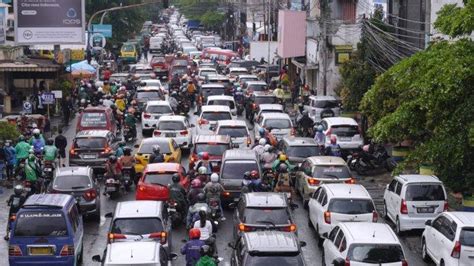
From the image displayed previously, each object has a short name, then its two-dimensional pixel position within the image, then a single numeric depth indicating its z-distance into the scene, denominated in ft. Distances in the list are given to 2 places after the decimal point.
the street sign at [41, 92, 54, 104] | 151.43
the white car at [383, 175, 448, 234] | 82.38
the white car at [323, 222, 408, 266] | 63.41
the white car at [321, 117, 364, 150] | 123.13
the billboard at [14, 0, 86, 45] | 176.24
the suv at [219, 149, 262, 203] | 92.27
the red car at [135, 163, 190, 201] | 88.58
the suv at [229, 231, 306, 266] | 58.08
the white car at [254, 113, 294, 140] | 129.29
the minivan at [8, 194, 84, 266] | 67.67
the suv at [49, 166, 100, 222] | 87.71
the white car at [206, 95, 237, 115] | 150.71
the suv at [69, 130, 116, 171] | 110.73
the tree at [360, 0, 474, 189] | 75.46
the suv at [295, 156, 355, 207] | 93.81
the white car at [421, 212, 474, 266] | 67.00
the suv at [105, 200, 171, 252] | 69.21
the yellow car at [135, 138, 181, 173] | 108.37
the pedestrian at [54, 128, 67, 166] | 119.96
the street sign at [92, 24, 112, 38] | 278.28
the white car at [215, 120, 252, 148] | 119.44
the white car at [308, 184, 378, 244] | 78.02
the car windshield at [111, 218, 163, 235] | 69.72
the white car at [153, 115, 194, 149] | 126.11
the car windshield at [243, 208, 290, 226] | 73.26
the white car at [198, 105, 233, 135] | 132.87
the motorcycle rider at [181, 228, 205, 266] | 64.85
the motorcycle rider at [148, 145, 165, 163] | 102.48
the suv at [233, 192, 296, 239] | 72.74
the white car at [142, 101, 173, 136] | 144.46
